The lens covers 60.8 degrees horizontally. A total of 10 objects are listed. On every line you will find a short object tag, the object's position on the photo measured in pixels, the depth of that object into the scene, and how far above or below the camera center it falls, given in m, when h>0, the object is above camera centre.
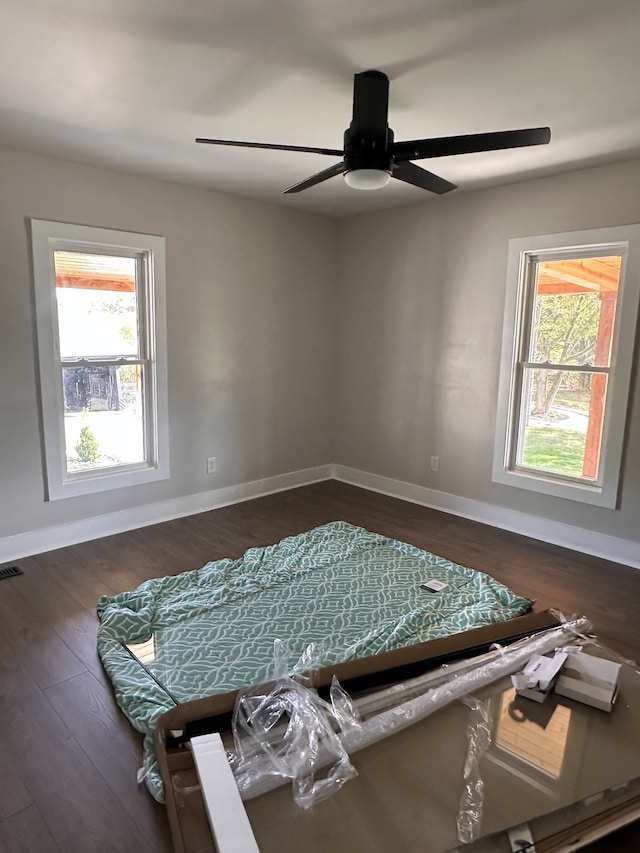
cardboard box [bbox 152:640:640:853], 1.37 -1.20
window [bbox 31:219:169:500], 3.44 -0.09
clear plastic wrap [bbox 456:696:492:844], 1.39 -1.19
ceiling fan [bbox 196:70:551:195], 2.05 +0.78
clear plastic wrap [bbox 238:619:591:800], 1.54 -1.17
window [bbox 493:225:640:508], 3.46 -0.06
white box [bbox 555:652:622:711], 1.77 -1.09
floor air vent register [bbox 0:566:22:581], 3.17 -1.35
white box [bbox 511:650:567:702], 1.81 -1.10
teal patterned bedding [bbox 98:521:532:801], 2.27 -1.34
